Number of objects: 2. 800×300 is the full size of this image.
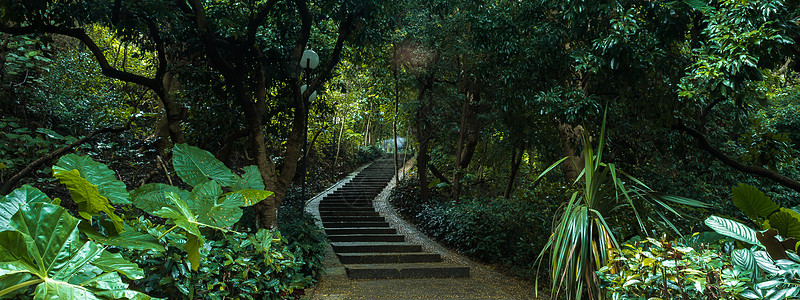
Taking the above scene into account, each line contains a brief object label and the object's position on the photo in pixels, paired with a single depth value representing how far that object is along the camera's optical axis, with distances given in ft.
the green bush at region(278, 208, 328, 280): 17.21
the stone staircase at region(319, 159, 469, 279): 20.52
